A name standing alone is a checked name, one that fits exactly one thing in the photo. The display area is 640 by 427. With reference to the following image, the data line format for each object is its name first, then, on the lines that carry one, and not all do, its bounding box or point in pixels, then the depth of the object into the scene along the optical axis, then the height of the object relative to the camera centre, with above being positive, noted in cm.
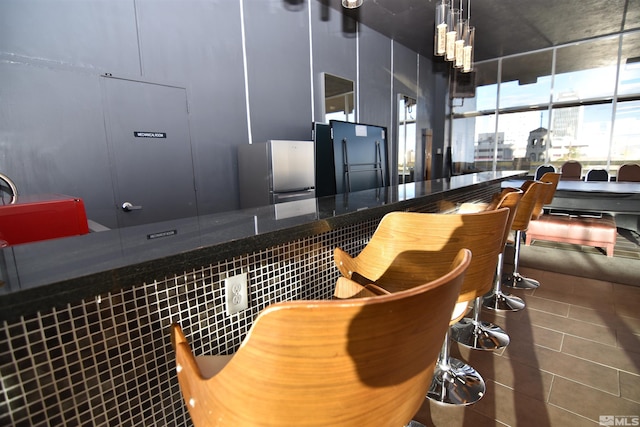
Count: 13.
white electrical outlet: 105 -41
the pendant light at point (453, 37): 286 +117
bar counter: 66 -36
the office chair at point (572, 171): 587 -24
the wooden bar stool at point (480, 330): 194 -113
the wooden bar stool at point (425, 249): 122 -34
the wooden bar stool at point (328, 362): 48 -33
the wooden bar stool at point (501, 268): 240 -83
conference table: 352 -46
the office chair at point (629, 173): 505 -26
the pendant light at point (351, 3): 268 +136
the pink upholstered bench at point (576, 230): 356 -83
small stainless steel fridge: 338 -4
